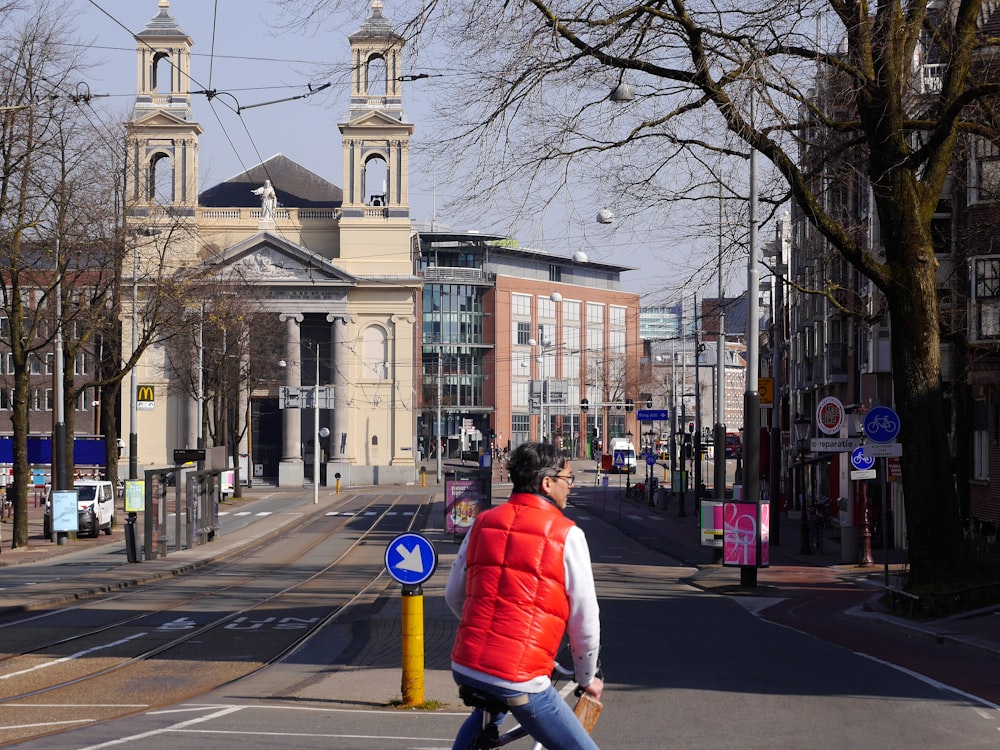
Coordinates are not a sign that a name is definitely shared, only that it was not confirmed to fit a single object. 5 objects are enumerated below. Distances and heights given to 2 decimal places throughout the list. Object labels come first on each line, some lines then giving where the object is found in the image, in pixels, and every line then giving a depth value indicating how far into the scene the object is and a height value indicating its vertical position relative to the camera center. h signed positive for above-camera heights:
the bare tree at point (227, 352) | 55.59 +3.67
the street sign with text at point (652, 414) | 51.16 +0.48
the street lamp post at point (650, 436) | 117.94 -0.84
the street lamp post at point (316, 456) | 67.38 -1.37
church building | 81.31 +8.44
